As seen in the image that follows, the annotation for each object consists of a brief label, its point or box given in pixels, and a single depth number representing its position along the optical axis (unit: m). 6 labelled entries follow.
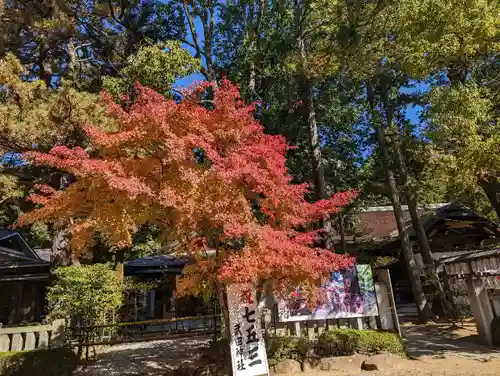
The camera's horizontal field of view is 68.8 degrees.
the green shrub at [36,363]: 7.72
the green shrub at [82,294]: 11.61
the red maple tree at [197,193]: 7.24
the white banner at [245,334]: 7.73
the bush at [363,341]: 9.11
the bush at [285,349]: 8.78
